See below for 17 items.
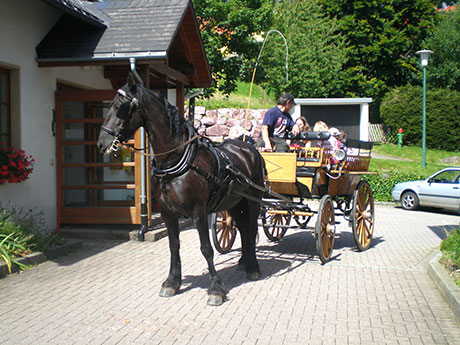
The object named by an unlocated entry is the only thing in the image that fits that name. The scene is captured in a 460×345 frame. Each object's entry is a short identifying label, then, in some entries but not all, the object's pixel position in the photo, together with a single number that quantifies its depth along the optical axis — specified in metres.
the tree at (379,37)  32.00
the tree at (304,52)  25.48
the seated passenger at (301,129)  7.79
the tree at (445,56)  29.52
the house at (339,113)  21.05
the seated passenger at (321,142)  7.60
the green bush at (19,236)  6.21
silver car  13.84
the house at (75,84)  7.55
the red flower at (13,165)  6.87
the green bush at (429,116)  25.55
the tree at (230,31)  17.69
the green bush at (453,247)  6.14
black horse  4.73
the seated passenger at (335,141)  8.05
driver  7.05
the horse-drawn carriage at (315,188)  6.71
